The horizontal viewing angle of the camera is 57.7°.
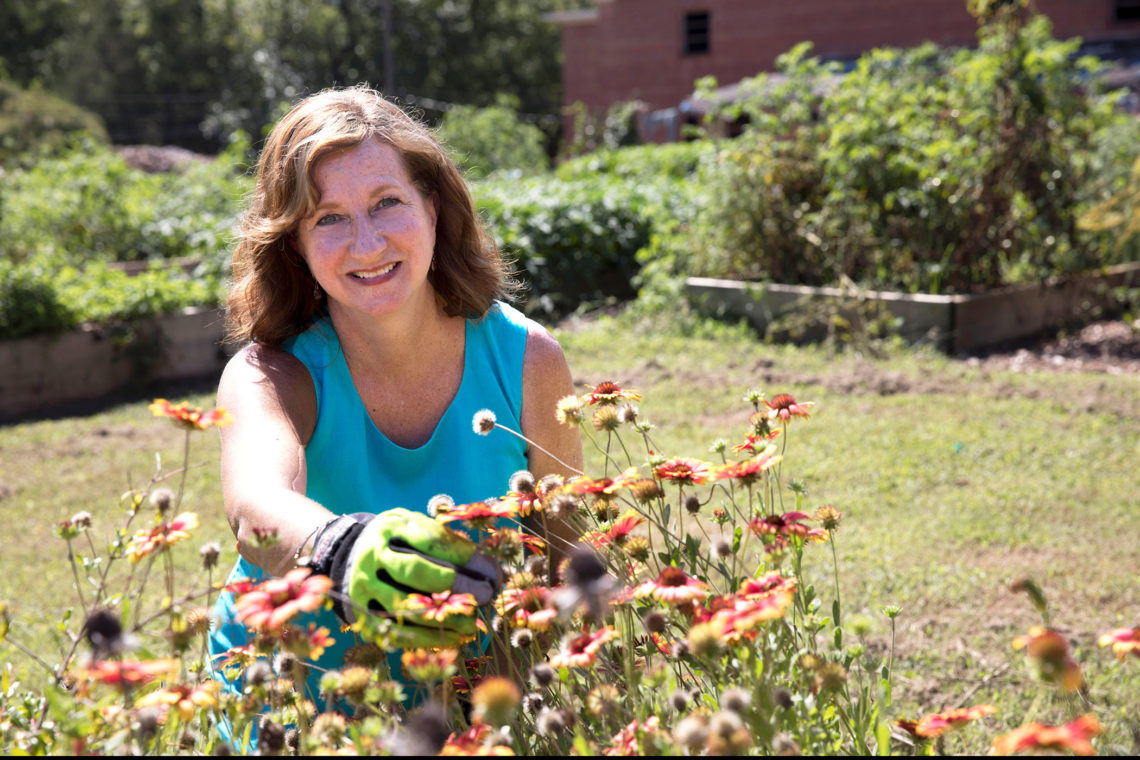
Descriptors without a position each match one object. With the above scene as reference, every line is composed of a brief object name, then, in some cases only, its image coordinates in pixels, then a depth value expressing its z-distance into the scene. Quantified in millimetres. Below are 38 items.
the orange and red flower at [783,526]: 1192
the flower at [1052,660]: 856
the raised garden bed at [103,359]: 7363
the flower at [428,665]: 947
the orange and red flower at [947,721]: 1188
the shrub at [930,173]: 7379
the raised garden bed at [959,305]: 7113
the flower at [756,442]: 1439
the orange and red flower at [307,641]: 980
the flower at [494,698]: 844
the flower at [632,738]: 1078
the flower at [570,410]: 1424
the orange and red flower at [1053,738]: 812
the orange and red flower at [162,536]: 1122
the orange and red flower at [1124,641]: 1013
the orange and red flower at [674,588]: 1096
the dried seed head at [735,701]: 921
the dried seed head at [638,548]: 1345
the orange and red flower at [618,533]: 1370
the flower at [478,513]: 1173
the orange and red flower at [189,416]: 1126
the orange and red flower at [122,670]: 910
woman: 2176
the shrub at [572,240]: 9469
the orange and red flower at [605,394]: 1482
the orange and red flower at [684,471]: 1336
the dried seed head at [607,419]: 1389
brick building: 23406
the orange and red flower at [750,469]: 1209
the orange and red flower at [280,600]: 939
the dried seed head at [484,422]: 1505
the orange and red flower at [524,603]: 1196
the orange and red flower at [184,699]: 1062
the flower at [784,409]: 1481
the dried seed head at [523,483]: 1438
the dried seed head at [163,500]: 1124
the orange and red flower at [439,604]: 1044
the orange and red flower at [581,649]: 1059
